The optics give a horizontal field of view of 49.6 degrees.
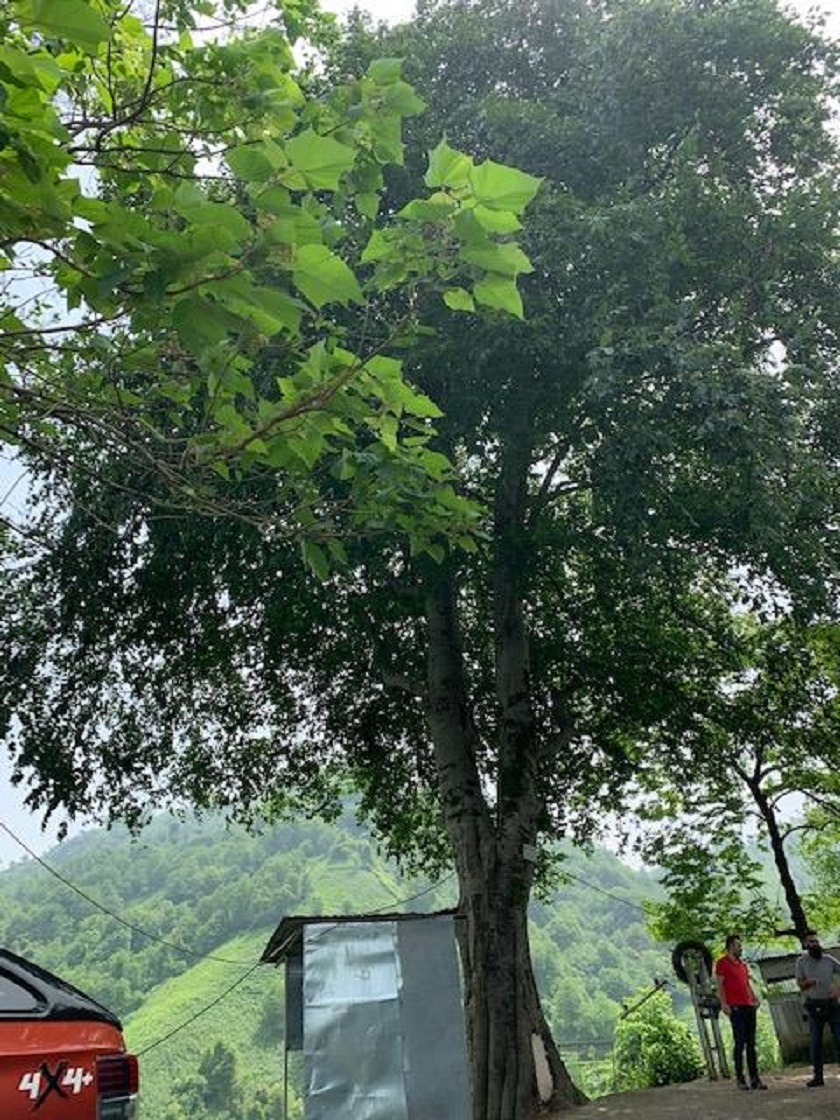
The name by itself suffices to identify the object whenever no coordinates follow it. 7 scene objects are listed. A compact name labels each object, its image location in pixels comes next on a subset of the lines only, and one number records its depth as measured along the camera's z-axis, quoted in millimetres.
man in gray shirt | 11016
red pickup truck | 3445
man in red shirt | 11148
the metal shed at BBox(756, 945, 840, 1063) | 14219
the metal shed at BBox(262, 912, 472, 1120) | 8578
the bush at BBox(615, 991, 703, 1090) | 15562
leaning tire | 13872
